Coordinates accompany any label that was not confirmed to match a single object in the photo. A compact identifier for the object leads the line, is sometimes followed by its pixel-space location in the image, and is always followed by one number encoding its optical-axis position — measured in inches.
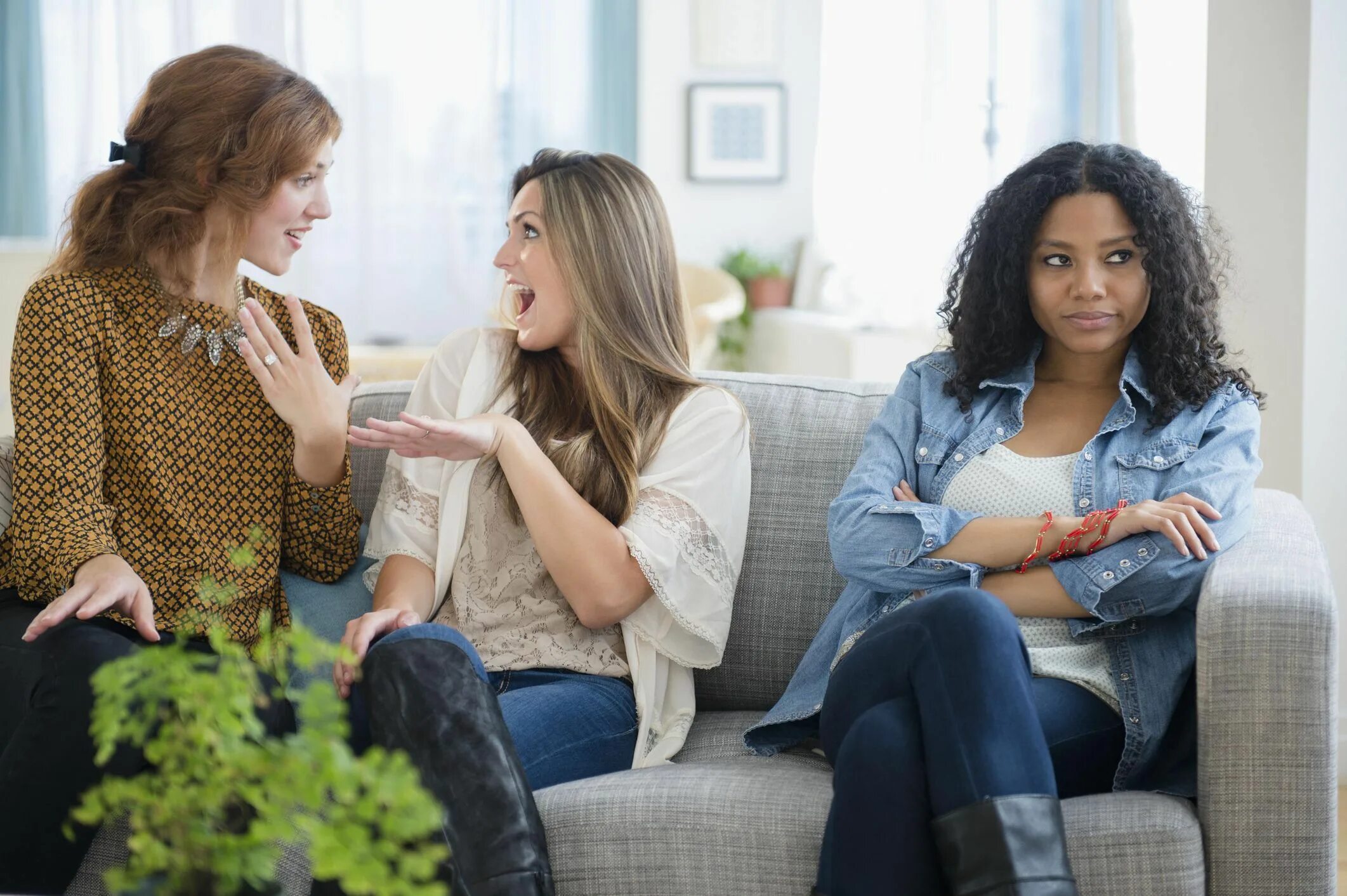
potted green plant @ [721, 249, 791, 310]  245.1
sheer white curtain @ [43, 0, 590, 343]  241.4
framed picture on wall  250.8
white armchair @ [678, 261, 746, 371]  204.8
